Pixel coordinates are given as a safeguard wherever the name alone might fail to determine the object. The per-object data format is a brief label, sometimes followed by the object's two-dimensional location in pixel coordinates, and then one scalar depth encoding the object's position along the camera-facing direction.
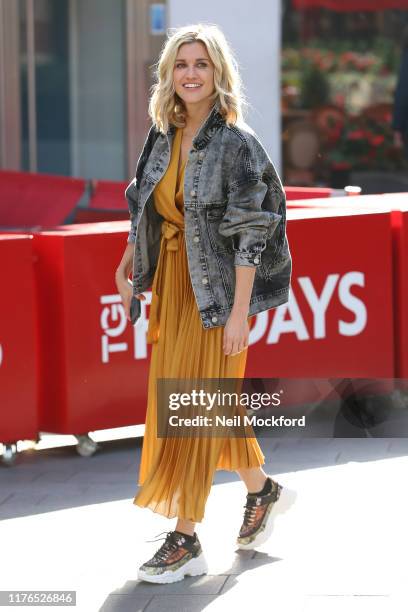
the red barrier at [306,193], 14.30
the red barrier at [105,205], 14.79
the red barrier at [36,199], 16.18
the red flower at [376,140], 26.03
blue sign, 22.92
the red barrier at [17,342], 10.48
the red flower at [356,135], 25.98
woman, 7.62
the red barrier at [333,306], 11.52
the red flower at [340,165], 25.59
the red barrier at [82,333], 10.64
